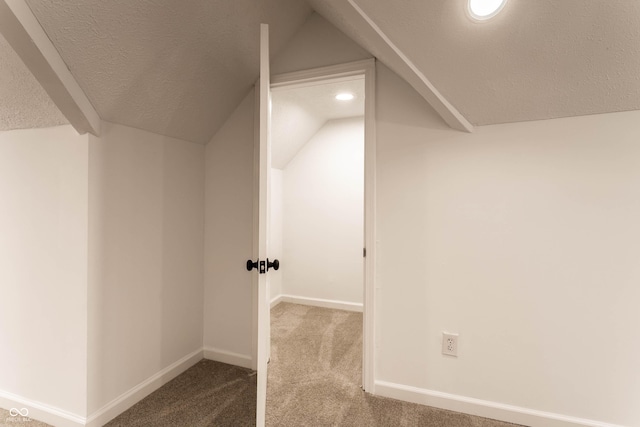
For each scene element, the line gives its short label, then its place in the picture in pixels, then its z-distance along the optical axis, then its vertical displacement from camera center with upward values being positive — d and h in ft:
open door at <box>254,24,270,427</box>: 4.34 +0.00
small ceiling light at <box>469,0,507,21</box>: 3.65 +2.49
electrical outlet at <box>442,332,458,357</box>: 5.61 -2.34
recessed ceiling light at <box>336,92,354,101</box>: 8.80 +3.49
